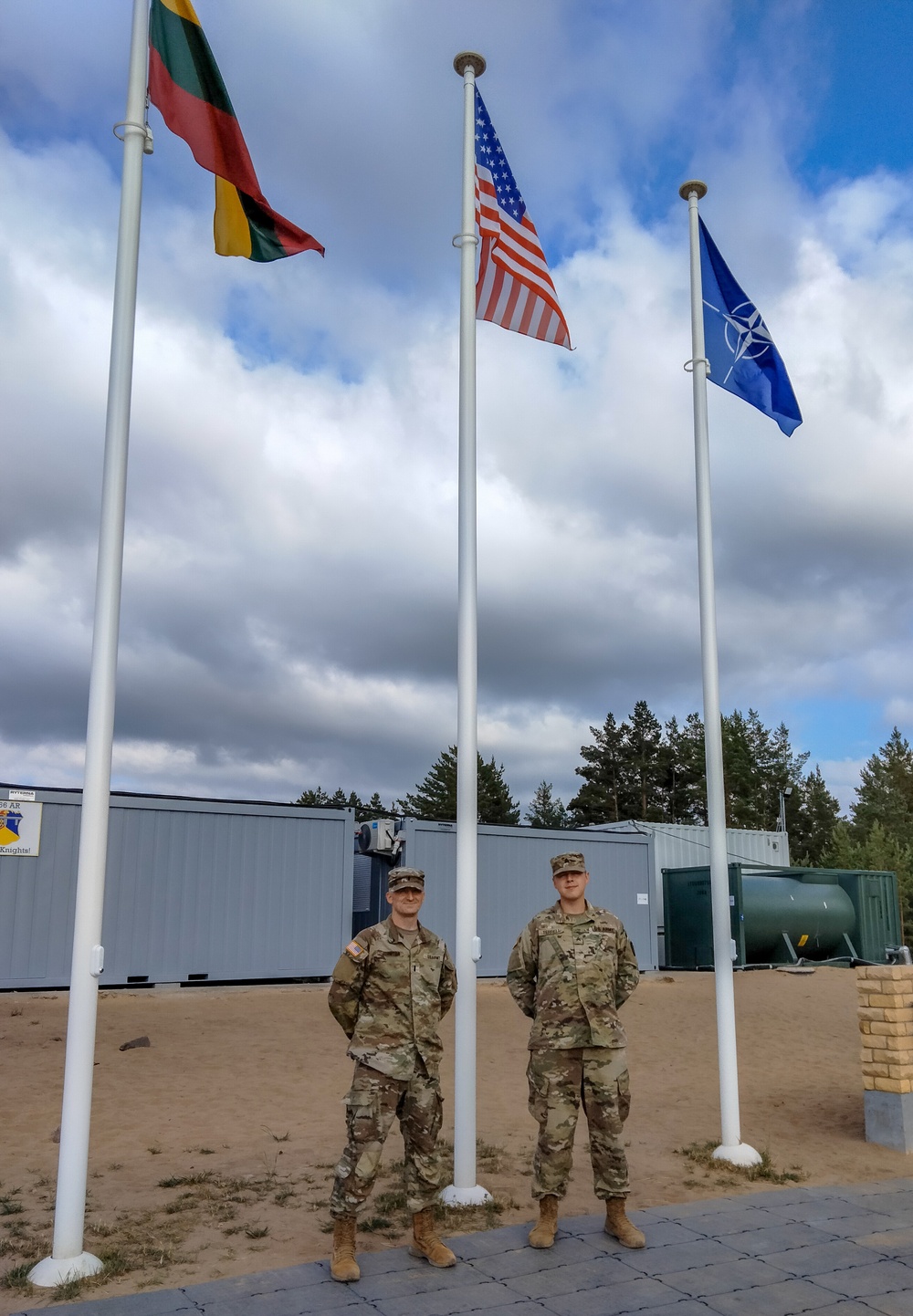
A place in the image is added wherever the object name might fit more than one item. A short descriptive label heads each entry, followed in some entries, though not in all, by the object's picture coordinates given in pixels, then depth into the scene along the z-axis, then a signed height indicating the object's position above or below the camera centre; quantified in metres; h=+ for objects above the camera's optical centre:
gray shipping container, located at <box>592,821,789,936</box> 30.03 +0.70
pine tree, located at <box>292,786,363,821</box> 78.86 +5.08
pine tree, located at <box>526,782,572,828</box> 74.69 +4.16
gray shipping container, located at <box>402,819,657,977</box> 19.53 -0.22
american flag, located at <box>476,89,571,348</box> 7.32 +4.29
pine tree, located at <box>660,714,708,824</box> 60.19 +5.06
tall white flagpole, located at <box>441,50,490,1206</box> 5.96 +0.88
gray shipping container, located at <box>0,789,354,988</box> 15.74 -0.48
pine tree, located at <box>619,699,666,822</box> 61.03 +5.89
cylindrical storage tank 22.58 -1.06
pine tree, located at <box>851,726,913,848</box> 61.28 +4.58
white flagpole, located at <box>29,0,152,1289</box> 4.85 +0.56
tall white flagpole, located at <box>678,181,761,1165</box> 7.20 +0.62
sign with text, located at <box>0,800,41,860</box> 15.69 +0.51
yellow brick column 7.63 -1.31
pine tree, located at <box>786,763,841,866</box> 62.38 +2.94
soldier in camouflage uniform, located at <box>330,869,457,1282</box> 4.84 -0.88
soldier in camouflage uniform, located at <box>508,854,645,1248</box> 5.22 -0.88
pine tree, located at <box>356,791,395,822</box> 81.57 +4.97
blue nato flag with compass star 8.58 +4.30
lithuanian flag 6.03 +4.29
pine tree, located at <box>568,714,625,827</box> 62.00 +5.24
